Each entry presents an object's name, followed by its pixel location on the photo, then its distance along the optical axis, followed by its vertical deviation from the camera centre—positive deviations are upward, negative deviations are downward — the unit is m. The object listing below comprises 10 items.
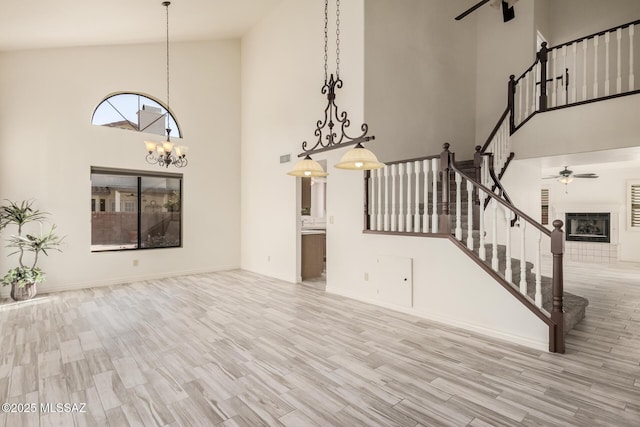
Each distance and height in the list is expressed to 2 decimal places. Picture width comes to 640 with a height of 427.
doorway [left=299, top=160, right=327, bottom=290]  6.34 -0.88
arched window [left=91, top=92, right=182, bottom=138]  6.14 +1.88
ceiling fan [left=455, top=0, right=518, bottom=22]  6.62 +4.20
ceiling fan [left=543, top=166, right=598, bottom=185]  7.98 +0.90
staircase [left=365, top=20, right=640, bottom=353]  3.26 +0.12
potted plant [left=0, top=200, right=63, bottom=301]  4.98 -0.59
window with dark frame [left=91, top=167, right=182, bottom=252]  6.11 -0.02
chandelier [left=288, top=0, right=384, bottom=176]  3.29 +0.63
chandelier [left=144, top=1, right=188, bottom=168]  4.99 +0.99
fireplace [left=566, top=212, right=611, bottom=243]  9.21 -0.46
